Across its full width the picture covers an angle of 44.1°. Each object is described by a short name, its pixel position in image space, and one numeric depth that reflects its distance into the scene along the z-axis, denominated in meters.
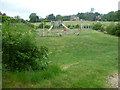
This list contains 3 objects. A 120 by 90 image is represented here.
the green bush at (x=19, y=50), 3.35
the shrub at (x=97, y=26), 29.59
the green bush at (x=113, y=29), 21.09
